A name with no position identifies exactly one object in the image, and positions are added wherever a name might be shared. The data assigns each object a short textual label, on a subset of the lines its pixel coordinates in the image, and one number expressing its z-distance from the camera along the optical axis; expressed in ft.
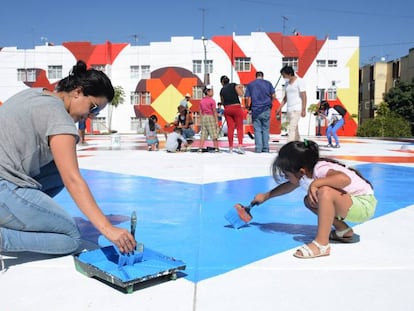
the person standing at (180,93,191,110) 41.89
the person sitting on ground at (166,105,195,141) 39.60
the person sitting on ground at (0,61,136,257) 7.56
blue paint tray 6.90
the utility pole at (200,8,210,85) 143.64
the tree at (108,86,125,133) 145.72
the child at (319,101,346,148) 43.42
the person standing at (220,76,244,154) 33.45
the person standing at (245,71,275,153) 33.94
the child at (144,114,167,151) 38.60
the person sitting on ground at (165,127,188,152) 35.88
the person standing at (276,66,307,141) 29.78
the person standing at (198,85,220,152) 34.86
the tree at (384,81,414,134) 161.17
